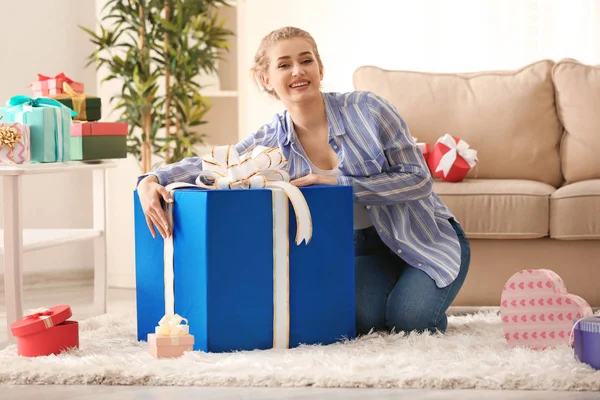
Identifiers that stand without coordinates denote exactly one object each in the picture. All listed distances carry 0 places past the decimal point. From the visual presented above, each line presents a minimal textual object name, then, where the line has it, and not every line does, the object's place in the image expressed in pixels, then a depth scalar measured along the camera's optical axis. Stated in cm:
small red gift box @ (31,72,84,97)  526
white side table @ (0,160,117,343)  421
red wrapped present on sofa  522
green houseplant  655
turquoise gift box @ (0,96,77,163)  460
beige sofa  501
